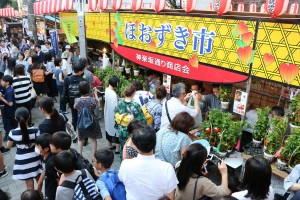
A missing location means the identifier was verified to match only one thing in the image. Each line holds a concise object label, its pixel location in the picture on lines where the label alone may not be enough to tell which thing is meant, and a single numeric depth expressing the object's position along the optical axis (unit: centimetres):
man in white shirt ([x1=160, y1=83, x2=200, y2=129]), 450
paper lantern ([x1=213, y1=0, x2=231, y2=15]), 476
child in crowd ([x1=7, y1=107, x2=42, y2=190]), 404
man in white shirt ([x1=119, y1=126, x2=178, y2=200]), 263
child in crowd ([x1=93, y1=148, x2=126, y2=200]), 281
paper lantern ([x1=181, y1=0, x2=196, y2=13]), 548
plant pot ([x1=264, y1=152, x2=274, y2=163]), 415
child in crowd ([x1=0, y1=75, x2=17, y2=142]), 638
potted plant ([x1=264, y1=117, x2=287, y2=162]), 405
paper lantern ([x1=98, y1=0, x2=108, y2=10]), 865
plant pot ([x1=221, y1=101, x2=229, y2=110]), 554
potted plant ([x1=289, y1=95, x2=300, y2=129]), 418
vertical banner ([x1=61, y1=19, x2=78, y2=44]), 1041
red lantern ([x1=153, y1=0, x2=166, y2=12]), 636
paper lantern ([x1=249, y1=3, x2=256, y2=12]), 961
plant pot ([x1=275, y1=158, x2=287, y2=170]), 393
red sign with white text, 521
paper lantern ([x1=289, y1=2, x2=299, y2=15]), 747
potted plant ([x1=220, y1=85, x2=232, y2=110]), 548
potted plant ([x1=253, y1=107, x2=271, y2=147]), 442
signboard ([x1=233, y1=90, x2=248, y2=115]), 472
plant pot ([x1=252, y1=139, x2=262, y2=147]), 455
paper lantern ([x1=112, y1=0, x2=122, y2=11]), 800
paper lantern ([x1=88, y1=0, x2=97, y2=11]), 942
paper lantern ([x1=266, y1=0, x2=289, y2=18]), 381
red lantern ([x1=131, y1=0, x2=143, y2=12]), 719
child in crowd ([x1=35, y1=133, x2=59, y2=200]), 337
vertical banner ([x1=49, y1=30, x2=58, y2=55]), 1114
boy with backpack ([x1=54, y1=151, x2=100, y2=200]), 279
